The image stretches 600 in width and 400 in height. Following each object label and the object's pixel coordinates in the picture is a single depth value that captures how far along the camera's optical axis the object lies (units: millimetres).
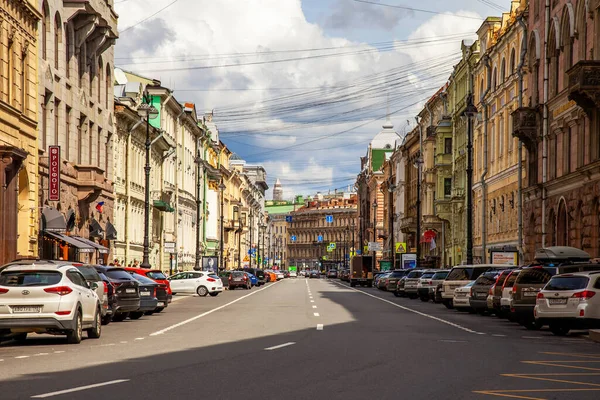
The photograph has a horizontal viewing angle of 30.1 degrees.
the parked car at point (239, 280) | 79188
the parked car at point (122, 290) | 30250
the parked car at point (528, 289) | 29047
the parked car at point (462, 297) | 39156
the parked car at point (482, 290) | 36344
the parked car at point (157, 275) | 40438
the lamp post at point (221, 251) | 110288
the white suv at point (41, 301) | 21156
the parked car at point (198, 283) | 59938
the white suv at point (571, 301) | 25125
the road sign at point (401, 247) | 105950
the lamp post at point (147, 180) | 51000
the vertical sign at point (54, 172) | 41844
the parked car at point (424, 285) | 53000
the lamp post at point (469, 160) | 47938
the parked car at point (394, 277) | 67819
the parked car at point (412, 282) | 58188
